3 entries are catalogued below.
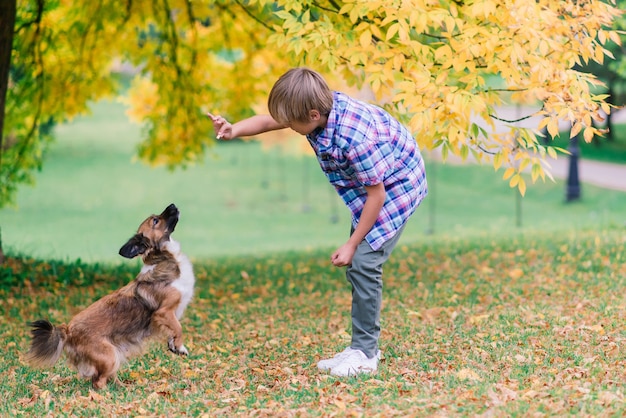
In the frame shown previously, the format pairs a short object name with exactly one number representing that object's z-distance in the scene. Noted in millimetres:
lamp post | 43191
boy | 8555
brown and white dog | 9195
